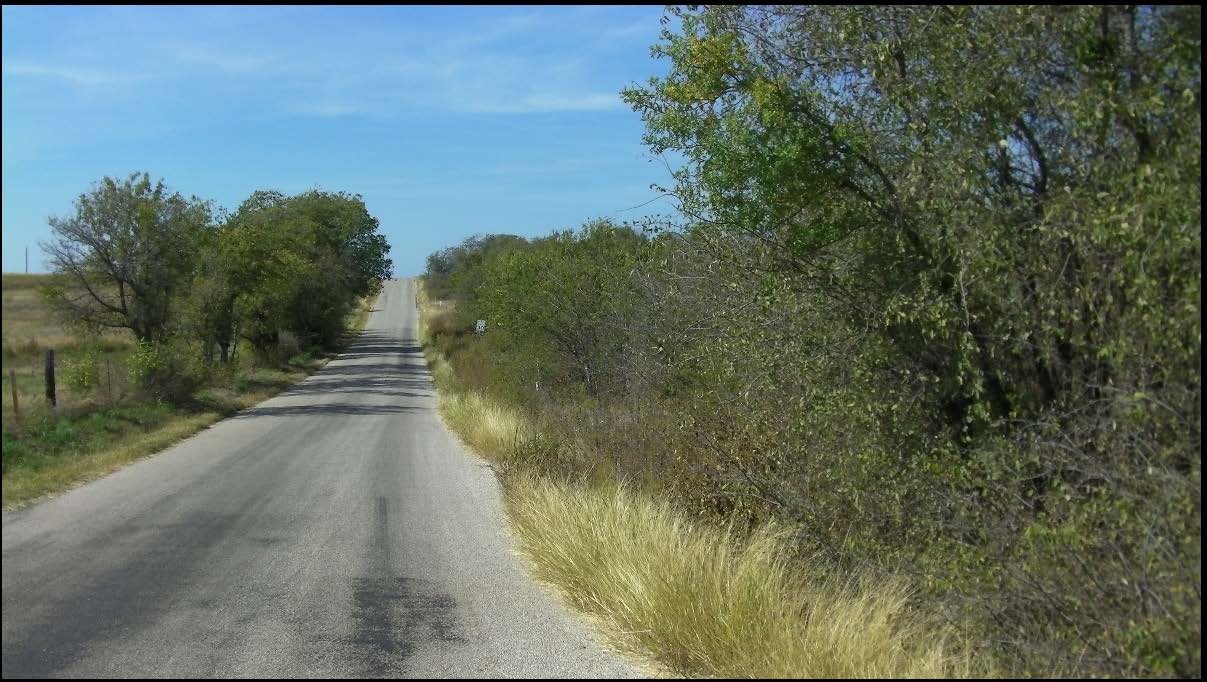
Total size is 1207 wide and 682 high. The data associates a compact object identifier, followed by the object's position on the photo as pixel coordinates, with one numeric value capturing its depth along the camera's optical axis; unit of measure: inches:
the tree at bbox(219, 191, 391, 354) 1400.1
